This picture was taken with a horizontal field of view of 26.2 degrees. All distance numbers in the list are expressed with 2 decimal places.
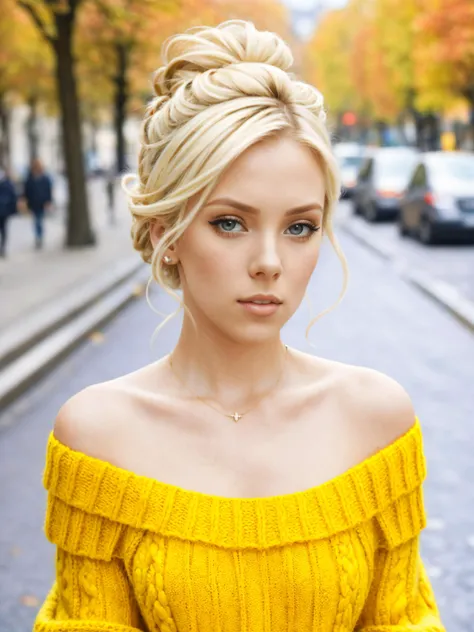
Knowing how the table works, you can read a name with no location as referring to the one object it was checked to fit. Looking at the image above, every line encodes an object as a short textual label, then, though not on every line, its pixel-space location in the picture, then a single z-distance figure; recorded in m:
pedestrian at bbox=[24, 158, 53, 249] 22.36
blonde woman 1.66
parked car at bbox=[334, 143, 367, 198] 38.71
